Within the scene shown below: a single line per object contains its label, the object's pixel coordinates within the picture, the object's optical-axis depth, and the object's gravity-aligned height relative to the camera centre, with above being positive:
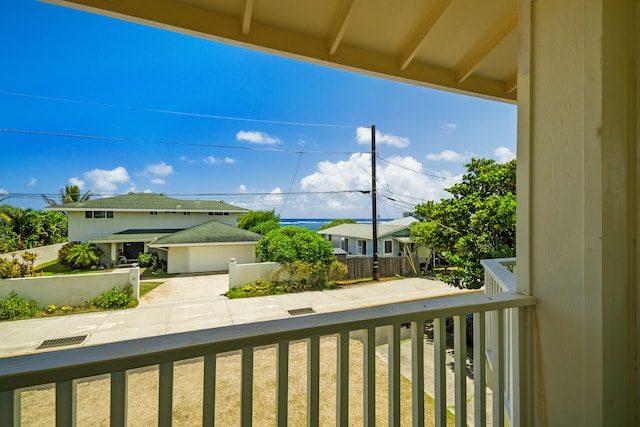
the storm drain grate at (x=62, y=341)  4.48 -2.11
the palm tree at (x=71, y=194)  17.14 +1.23
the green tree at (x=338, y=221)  20.25 -0.59
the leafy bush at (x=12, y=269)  7.23 -1.45
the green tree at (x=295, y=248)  8.95 -1.13
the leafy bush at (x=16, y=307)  5.98 -2.03
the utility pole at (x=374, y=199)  9.48 +0.47
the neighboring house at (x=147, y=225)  11.15 -0.48
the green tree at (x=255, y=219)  18.92 -0.38
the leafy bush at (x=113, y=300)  6.64 -2.08
